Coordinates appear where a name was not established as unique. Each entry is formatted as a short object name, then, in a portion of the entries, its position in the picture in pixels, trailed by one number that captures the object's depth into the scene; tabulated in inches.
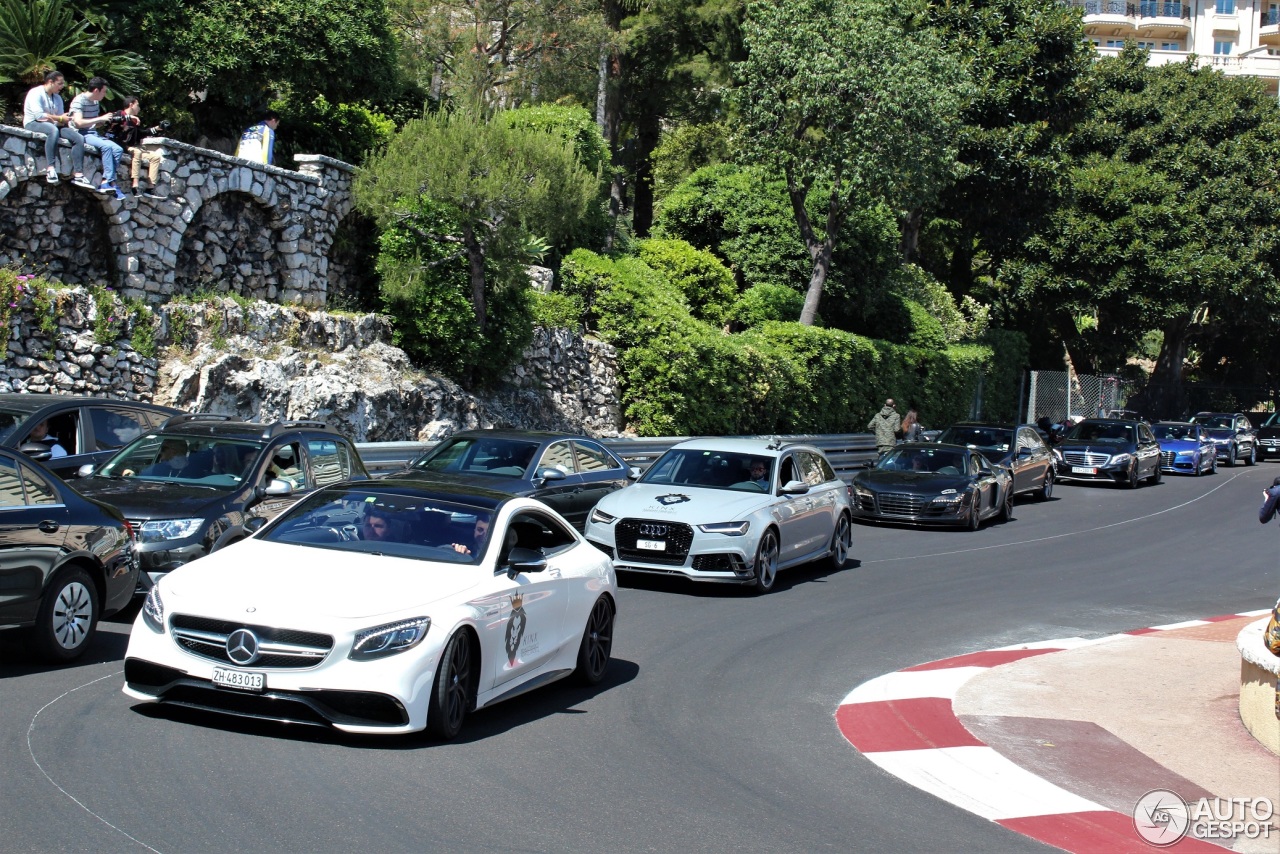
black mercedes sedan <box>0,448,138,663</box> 327.6
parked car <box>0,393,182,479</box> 495.2
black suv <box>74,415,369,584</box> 420.8
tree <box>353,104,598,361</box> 859.4
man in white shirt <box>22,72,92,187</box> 698.8
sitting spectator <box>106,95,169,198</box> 746.8
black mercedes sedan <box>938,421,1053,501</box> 1039.6
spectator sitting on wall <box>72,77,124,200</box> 722.8
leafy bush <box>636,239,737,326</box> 1264.8
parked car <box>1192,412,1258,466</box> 1775.3
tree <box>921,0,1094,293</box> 1567.4
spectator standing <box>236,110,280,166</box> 837.8
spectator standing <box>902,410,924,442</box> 1163.6
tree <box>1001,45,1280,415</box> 1814.7
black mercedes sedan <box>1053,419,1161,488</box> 1270.9
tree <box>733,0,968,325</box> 1189.1
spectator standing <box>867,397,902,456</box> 1117.7
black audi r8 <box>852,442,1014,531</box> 850.1
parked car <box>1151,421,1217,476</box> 1528.1
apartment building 3951.8
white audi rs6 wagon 539.2
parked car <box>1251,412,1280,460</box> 1998.0
